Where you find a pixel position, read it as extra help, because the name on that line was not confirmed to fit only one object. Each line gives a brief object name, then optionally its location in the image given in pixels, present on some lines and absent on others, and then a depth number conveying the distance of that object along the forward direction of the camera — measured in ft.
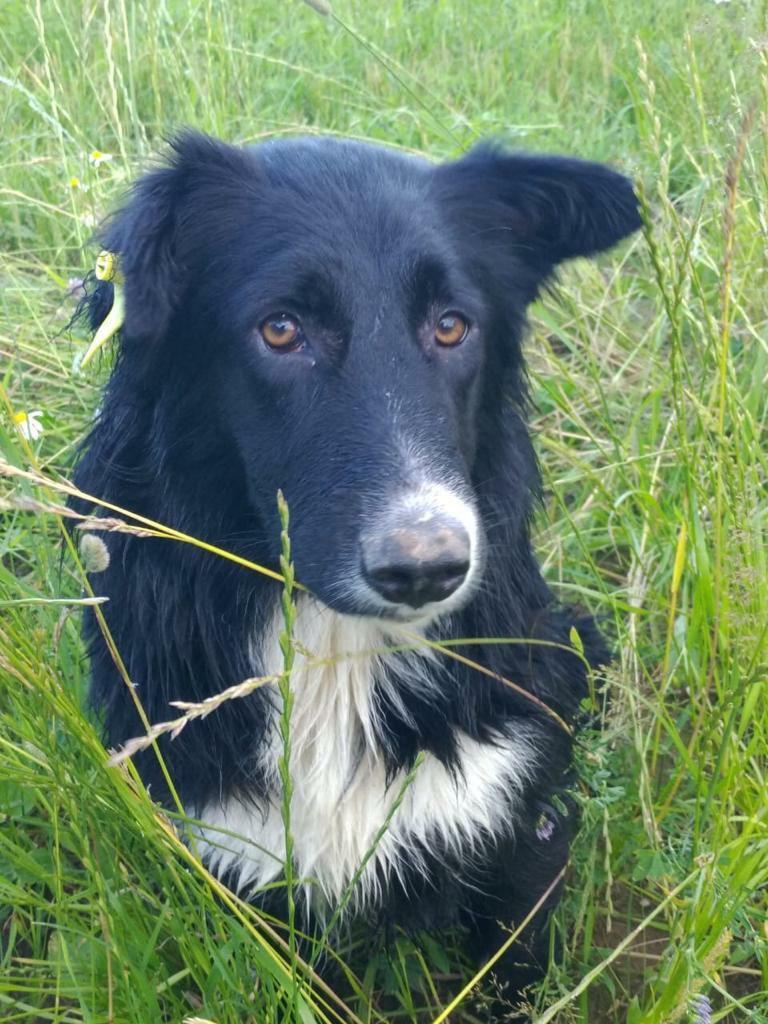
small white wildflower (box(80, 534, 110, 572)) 1.69
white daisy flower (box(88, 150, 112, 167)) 3.13
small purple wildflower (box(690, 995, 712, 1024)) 1.84
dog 2.02
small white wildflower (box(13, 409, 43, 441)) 2.46
